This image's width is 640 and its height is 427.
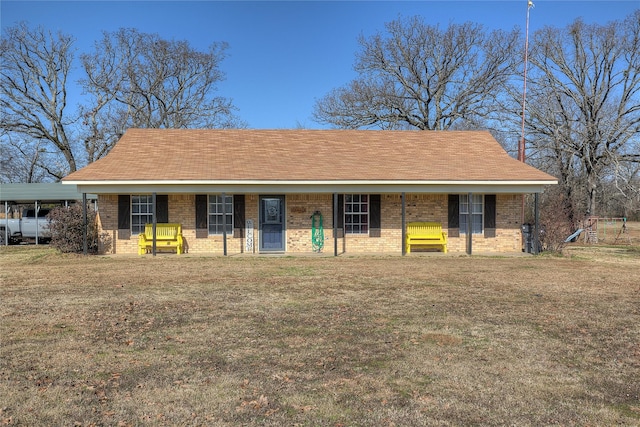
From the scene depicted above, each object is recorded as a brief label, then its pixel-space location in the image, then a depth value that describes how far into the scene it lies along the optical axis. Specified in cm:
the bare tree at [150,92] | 3238
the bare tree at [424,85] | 3120
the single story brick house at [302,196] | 1517
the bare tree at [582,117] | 2411
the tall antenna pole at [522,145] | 2095
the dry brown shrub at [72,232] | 1579
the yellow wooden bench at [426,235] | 1620
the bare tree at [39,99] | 3006
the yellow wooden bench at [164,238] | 1573
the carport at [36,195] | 2198
